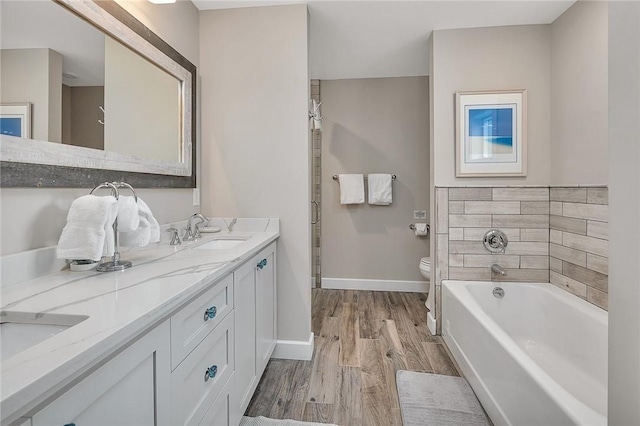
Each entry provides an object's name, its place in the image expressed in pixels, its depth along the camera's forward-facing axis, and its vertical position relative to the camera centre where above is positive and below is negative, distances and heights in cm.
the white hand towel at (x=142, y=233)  120 -9
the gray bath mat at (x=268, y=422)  156 -106
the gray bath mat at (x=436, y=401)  160 -106
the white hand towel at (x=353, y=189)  358 +25
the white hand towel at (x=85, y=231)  104 -7
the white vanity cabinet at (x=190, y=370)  64 -45
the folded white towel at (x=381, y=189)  354 +25
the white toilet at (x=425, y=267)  305 -56
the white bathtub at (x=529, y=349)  115 -73
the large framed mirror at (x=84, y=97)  101 +47
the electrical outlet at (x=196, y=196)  218 +10
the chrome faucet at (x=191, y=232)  189 -14
